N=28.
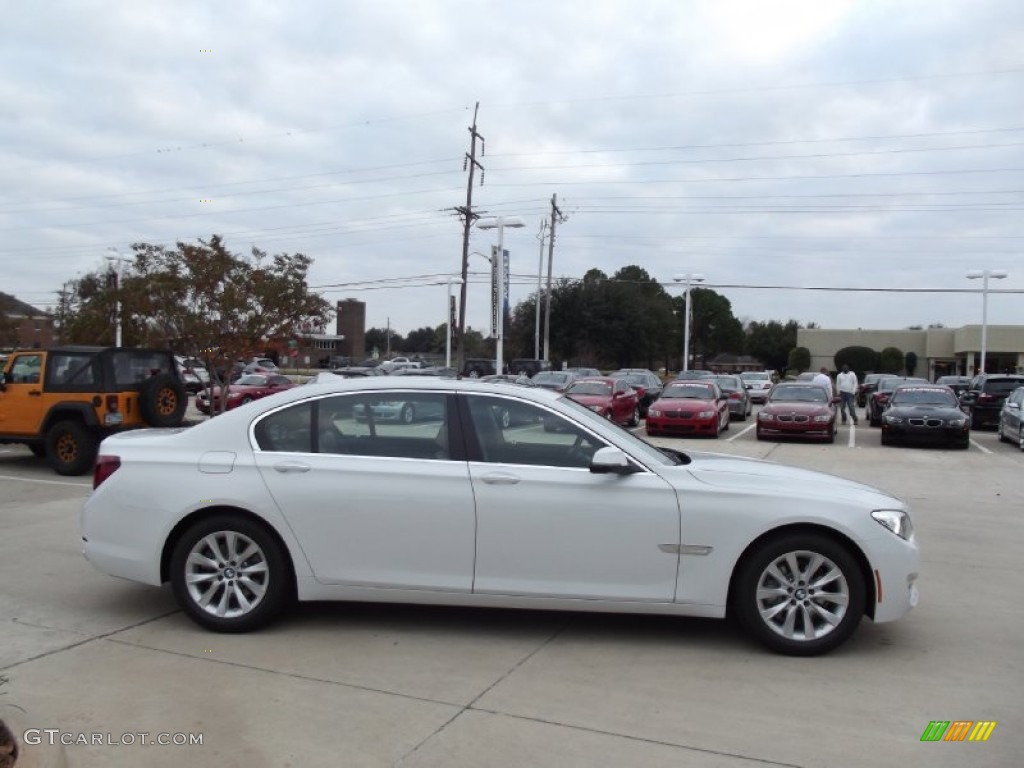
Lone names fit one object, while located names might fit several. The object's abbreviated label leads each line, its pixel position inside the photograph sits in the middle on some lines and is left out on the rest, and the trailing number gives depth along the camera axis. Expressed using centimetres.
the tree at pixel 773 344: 9856
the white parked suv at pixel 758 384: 3528
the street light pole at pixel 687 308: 4553
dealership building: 6406
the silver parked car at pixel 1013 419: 1875
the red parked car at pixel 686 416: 2011
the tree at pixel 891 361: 6881
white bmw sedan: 482
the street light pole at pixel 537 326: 5228
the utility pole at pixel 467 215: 3809
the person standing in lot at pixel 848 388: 2405
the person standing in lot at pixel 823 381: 2166
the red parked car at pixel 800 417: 1922
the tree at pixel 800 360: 7575
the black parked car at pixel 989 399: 2345
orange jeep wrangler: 1213
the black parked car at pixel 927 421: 1816
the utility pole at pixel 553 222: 5462
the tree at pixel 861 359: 6841
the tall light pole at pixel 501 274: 2992
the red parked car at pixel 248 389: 2432
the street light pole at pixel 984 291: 3823
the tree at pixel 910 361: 7094
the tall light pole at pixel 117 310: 1986
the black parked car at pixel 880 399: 2367
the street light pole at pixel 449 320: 4875
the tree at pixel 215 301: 1888
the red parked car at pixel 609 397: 2142
